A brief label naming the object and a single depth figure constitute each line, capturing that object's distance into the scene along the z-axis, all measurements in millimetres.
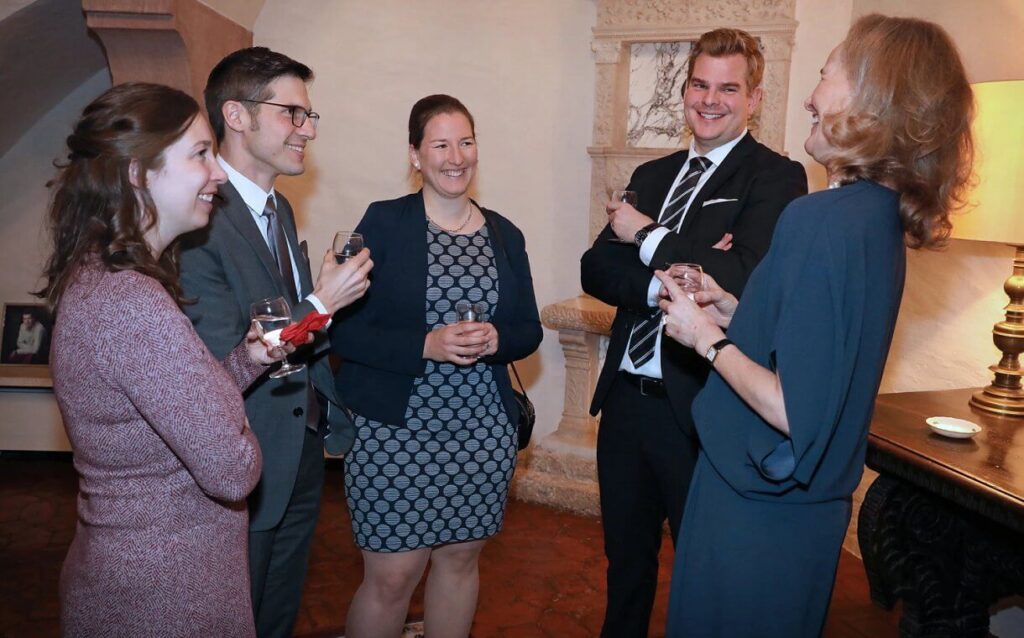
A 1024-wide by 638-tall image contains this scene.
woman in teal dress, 1498
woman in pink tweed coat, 1436
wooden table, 2488
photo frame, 4859
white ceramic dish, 2471
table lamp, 2531
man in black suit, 2246
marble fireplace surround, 4094
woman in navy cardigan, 2422
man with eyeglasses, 2004
